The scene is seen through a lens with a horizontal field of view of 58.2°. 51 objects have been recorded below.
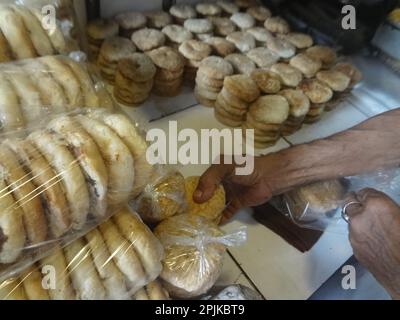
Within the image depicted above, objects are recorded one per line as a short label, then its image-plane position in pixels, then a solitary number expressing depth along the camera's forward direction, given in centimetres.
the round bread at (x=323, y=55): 156
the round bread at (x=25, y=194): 48
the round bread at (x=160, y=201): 79
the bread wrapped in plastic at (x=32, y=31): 71
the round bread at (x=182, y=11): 156
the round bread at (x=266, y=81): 135
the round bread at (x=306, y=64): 149
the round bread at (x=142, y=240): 59
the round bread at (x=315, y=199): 103
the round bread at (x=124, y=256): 57
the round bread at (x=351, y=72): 152
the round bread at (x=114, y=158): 53
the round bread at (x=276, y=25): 164
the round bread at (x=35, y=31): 75
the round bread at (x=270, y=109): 126
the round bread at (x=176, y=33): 146
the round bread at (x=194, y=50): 140
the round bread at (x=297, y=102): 132
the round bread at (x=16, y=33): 71
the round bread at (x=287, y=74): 142
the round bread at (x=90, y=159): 51
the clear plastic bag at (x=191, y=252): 68
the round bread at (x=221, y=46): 148
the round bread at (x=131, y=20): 143
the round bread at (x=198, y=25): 151
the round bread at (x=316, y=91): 139
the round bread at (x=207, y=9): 161
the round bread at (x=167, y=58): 132
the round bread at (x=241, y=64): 142
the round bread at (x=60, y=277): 54
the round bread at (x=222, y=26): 159
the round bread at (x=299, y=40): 159
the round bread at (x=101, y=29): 136
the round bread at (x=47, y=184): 49
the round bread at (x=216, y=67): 133
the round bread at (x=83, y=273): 54
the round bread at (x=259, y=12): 168
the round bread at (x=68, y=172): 50
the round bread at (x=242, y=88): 128
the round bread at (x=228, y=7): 169
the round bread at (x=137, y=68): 125
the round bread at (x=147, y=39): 138
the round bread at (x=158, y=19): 151
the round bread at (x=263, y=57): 148
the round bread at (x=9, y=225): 46
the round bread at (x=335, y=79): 146
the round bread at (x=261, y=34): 159
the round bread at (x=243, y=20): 162
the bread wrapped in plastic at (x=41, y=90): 60
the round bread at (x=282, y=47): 154
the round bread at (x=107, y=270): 56
